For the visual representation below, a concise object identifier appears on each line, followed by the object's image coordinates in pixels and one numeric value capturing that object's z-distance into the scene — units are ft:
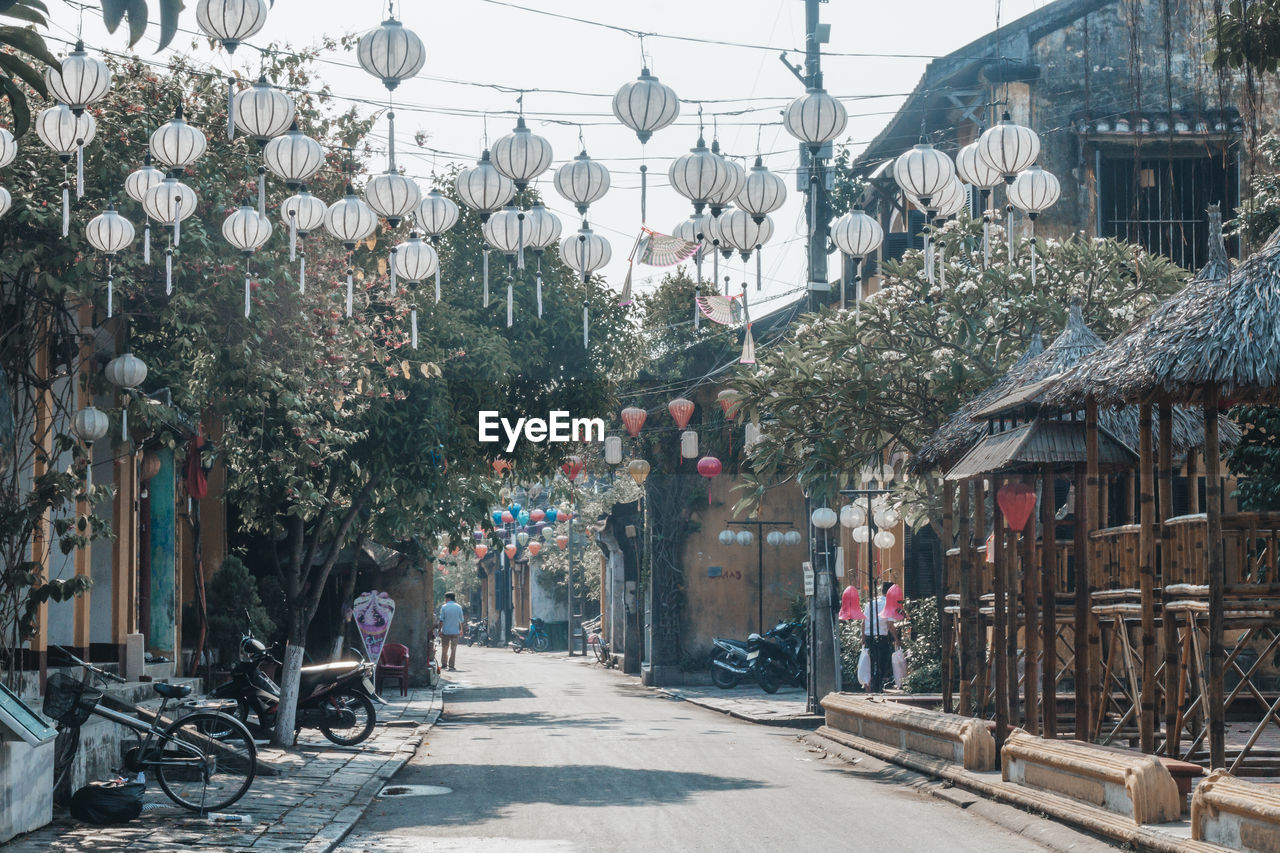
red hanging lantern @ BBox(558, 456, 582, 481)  83.34
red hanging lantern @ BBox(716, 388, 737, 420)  83.47
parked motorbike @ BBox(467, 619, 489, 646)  248.93
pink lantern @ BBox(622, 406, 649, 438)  95.30
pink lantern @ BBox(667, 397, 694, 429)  95.04
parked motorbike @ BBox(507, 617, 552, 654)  204.64
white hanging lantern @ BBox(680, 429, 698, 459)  105.40
